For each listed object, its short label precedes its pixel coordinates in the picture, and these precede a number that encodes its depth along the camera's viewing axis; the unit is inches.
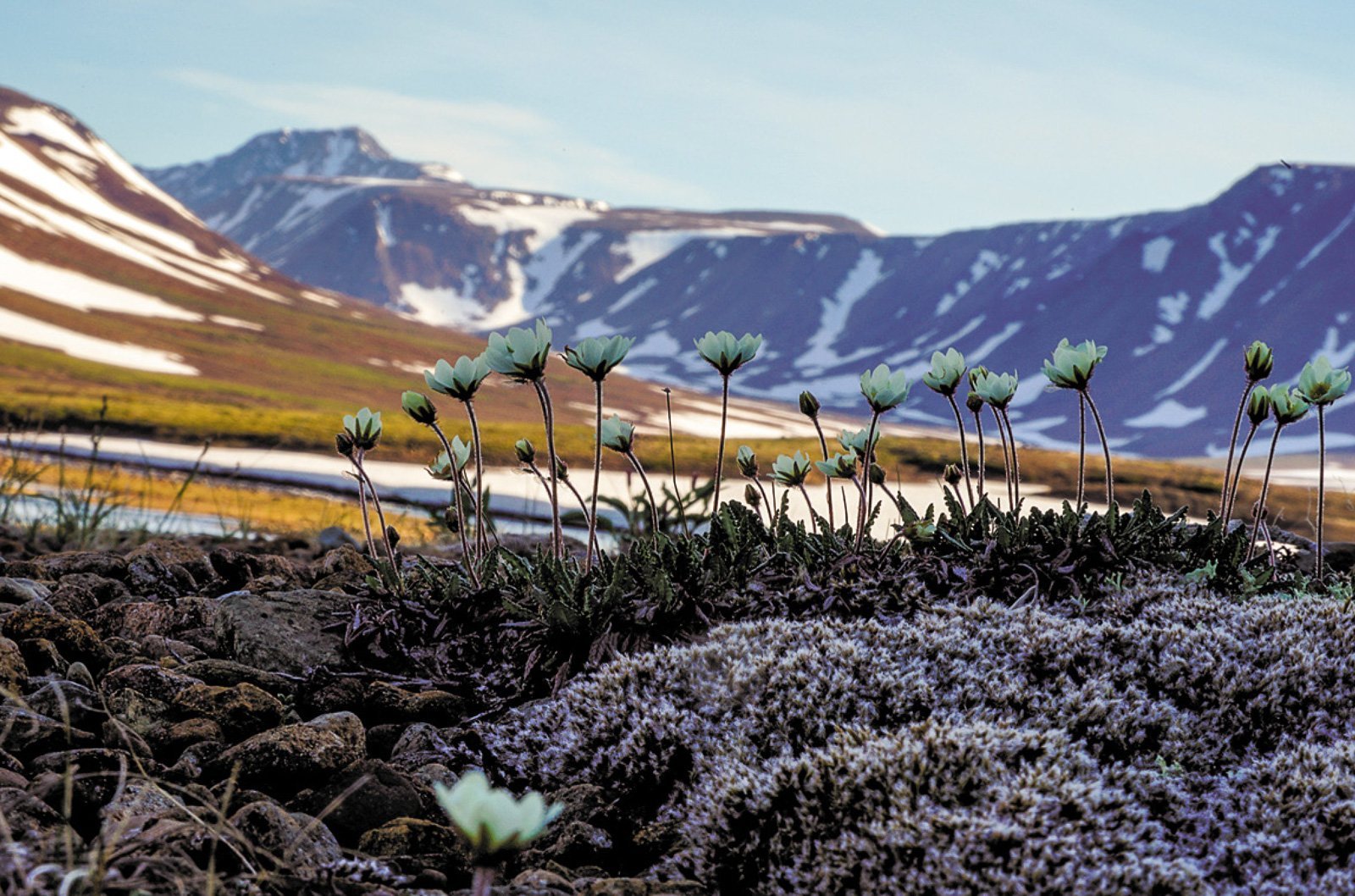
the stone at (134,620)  150.8
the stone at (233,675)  133.3
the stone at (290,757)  110.3
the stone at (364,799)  102.6
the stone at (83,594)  158.1
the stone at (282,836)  90.1
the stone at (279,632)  144.4
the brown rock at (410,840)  97.3
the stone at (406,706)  134.1
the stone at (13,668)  119.3
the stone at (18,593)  158.2
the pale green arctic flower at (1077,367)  154.6
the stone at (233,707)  121.8
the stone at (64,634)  134.9
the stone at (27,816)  87.1
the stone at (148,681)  124.8
